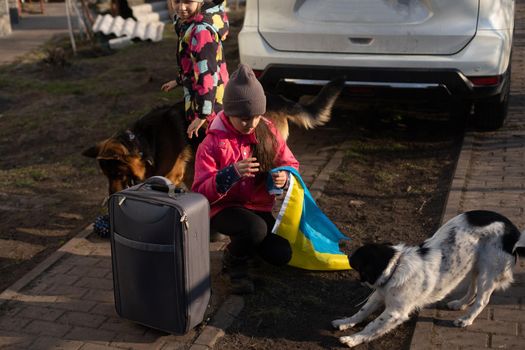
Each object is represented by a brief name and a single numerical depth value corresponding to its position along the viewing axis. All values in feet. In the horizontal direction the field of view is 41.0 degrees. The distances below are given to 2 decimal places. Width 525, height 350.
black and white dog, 11.61
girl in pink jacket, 12.54
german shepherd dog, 15.60
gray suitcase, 11.42
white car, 19.76
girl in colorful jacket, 14.93
